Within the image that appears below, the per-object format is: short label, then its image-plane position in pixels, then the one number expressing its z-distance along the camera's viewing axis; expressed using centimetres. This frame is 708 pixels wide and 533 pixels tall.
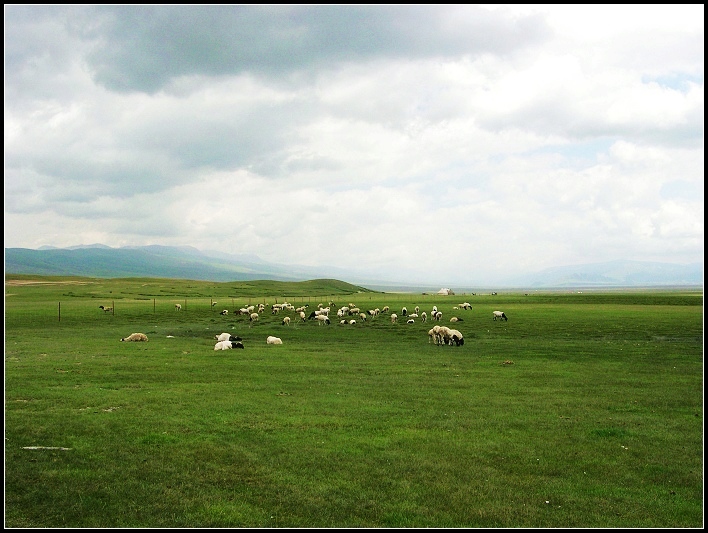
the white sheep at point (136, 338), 3609
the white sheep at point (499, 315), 6056
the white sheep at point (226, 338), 3659
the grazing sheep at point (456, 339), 3631
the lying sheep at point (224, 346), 3218
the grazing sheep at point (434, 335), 3738
